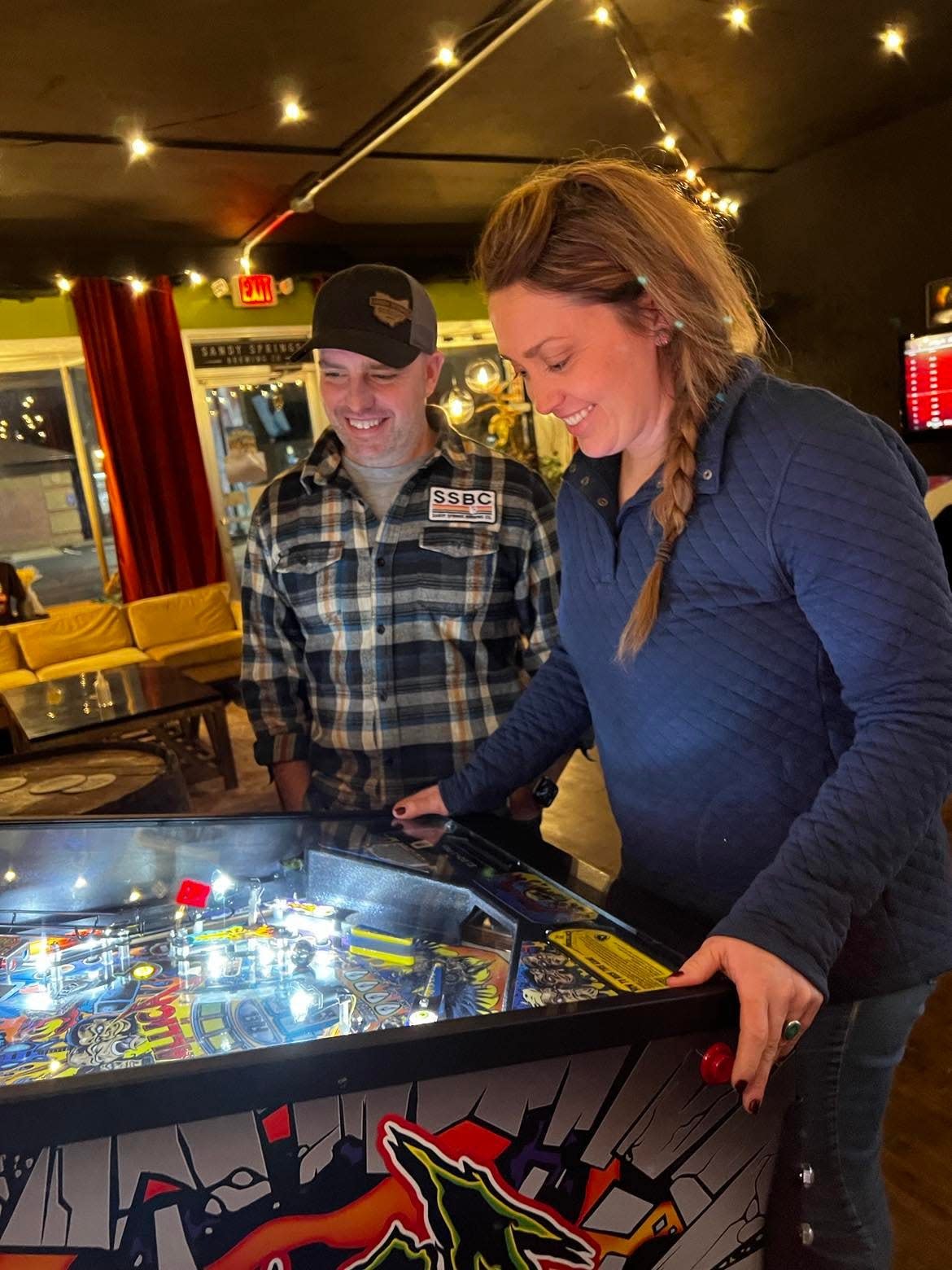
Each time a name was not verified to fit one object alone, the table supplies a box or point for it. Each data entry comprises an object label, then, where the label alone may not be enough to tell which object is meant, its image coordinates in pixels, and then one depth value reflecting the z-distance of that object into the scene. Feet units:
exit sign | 24.34
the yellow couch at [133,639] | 20.65
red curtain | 23.31
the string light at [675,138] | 13.96
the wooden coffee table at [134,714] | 14.14
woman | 2.81
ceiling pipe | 12.80
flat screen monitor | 19.77
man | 5.82
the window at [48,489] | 23.56
